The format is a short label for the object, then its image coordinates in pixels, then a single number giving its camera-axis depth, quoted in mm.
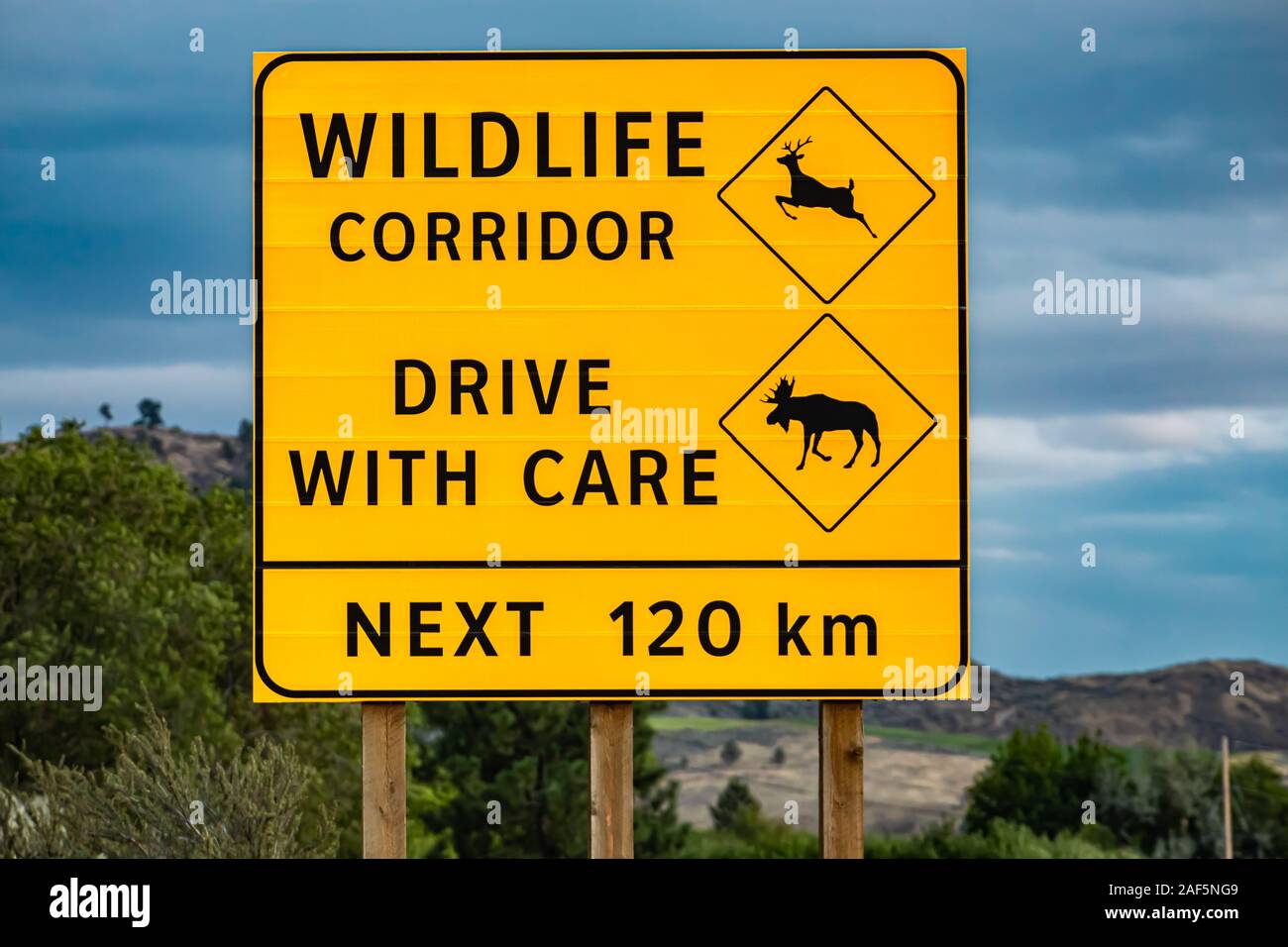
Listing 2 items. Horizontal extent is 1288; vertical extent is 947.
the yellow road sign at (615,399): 8562
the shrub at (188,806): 12820
